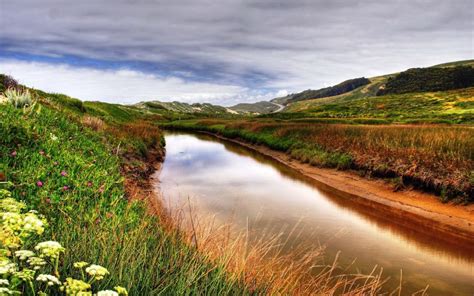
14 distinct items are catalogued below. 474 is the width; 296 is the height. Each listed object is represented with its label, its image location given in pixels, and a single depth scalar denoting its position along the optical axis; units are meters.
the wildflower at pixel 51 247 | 2.37
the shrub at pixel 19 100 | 12.38
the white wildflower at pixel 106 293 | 2.08
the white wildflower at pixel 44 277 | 2.08
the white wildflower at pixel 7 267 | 2.06
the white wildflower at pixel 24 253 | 2.40
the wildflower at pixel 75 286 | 2.19
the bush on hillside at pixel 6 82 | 18.32
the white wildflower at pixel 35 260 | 2.27
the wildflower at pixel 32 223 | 2.54
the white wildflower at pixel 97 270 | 2.28
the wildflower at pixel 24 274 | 2.12
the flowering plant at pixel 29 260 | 2.20
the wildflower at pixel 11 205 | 3.64
